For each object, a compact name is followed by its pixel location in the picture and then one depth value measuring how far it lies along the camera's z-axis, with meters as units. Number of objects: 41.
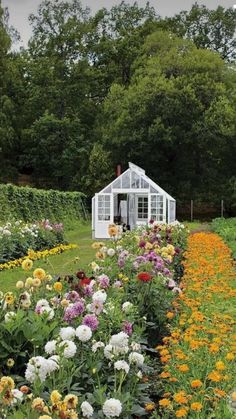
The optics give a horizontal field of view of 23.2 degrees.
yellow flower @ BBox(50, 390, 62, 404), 1.80
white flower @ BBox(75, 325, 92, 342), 2.57
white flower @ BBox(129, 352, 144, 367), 2.74
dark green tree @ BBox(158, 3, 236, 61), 34.41
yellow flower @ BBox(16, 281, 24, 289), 3.32
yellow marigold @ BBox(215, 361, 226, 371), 2.82
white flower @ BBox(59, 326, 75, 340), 2.56
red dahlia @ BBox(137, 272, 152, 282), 3.97
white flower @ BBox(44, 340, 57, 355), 2.46
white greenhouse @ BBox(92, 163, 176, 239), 17.30
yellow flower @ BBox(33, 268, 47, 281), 3.25
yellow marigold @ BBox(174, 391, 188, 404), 2.53
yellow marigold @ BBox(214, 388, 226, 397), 2.85
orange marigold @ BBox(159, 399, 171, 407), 2.60
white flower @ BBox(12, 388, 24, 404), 2.05
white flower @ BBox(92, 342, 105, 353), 2.77
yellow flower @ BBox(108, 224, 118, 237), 5.12
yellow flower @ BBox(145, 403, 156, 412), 2.76
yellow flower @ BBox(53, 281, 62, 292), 3.08
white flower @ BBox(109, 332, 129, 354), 2.64
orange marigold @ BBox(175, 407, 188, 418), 2.48
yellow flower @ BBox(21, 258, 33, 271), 3.31
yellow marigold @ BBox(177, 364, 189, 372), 2.87
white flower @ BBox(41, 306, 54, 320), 2.96
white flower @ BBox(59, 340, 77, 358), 2.40
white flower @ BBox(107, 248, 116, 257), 4.95
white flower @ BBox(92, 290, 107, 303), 3.04
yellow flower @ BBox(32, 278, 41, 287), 3.22
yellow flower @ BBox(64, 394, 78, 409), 1.78
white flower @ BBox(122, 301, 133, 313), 3.46
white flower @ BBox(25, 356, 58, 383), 2.20
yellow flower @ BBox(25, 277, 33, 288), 3.27
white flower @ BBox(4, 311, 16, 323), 2.91
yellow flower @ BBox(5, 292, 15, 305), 2.99
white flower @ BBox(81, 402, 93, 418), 2.09
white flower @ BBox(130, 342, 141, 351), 2.88
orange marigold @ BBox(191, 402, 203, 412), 2.49
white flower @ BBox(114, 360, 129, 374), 2.51
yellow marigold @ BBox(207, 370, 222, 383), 2.79
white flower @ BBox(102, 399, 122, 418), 2.06
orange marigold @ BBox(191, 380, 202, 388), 2.69
